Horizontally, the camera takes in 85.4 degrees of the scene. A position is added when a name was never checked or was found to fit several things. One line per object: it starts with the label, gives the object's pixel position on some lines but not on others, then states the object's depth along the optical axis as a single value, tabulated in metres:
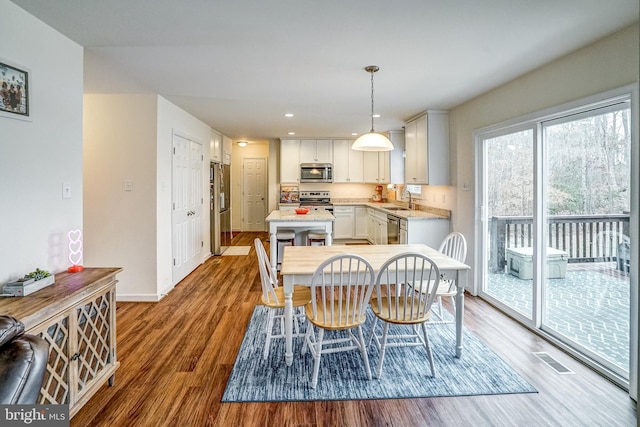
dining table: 2.43
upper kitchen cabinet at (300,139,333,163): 7.53
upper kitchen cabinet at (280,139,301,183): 7.48
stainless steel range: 7.69
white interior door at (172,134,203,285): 4.59
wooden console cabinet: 1.66
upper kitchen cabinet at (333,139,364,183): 7.58
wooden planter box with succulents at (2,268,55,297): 1.78
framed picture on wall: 1.90
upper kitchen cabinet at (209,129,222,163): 6.27
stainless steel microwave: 7.46
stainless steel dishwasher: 5.34
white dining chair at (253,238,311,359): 2.61
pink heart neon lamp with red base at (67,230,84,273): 2.30
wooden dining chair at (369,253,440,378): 2.30
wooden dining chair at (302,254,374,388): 2.21
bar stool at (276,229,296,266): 5.10
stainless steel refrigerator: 6.46
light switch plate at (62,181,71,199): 2.36
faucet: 6.30
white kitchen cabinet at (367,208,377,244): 6.93
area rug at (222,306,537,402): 2.19
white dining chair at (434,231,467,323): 2.91
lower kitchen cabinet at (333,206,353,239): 7.53
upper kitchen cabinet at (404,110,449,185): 4.82
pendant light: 3.41
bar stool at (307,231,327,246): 5.09
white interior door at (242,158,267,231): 9.44
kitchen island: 4.91
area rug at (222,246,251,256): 6.75
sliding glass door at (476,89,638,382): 2.43
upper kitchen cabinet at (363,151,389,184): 7.40
